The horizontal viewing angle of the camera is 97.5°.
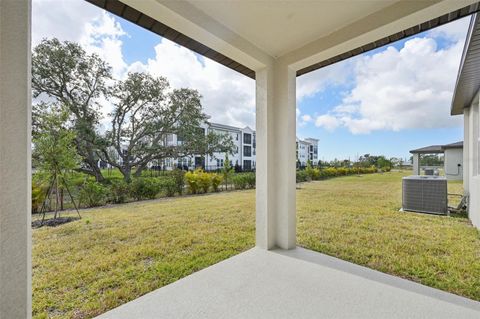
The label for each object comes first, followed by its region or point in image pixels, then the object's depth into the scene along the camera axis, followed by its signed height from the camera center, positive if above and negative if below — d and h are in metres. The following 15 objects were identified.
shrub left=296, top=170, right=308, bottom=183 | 9.80 -0.73
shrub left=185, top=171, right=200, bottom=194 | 6.76 -0.63
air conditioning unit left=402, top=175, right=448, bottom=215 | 4.56 -0.75
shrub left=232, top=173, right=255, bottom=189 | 8.27 -0.75
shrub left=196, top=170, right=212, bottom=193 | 7.03 -0.63
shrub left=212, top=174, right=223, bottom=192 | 7.42 -0.68
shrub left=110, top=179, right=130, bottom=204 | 5.19 -0.72
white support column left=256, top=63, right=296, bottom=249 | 2.74 +0.06
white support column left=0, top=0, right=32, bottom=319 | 1.05 +0.02
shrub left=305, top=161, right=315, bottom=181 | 10.62 -0.55
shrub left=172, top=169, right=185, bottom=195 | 6.42 -0.53
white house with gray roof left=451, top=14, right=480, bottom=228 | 2.49 +1.26
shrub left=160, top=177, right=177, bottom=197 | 6.14 -0.72
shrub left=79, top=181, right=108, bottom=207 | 4.53 -0.71
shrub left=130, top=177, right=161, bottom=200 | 5.56 -0.70
